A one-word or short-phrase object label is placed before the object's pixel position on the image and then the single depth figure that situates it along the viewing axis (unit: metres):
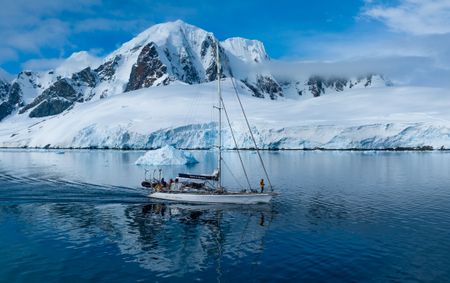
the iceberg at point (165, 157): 82.62
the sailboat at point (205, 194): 36.31
